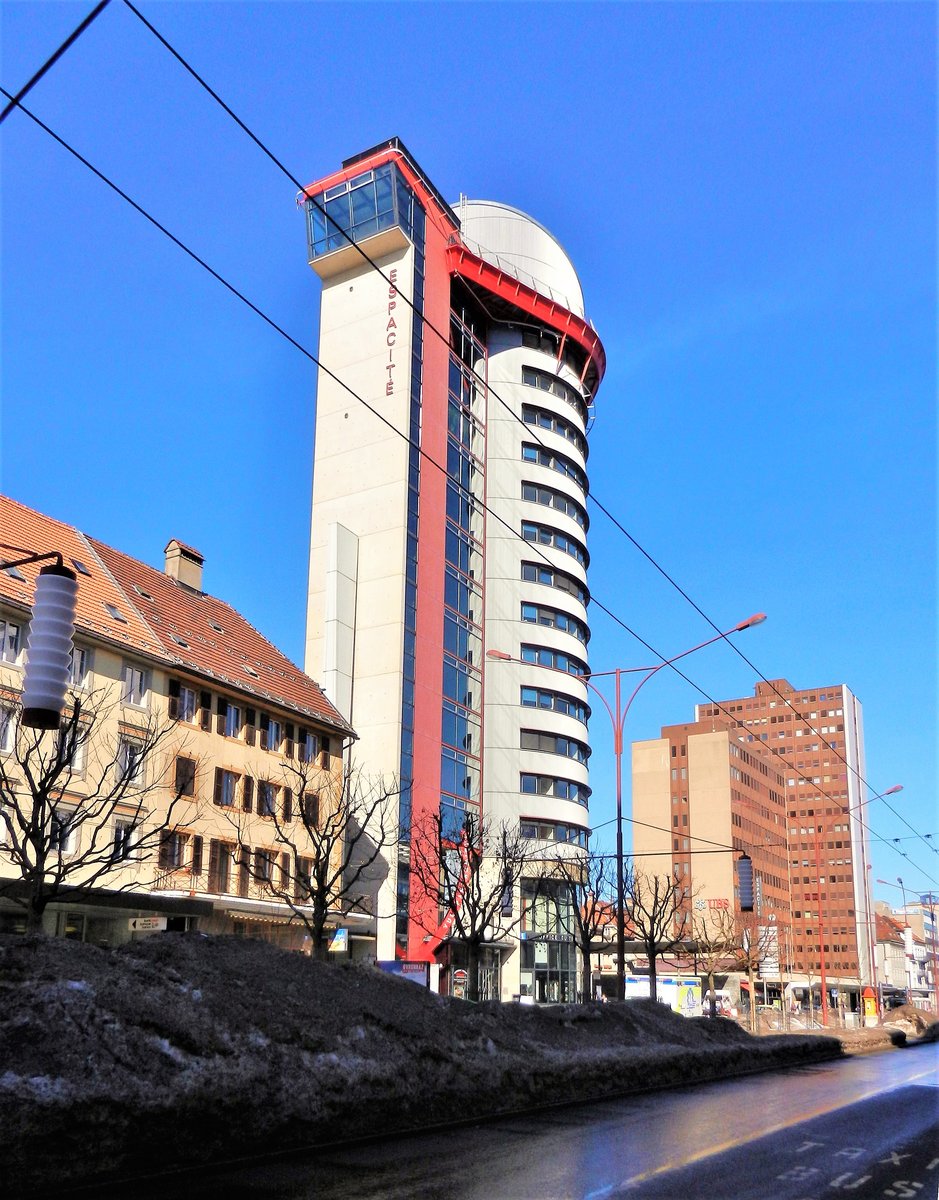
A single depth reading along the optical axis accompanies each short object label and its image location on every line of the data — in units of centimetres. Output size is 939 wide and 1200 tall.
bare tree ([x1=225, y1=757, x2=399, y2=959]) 4175
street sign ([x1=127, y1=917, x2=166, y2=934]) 3294
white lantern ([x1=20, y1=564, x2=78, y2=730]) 973
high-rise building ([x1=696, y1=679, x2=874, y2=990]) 15700
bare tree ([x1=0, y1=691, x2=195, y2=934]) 3209
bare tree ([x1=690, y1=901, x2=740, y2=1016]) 6938
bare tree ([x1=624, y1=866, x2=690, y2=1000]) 3903
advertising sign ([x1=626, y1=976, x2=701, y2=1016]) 6028
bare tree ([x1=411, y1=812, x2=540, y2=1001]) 4018
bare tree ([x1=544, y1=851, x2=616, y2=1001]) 4912
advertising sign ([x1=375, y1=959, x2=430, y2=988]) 3712
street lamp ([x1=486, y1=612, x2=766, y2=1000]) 2856
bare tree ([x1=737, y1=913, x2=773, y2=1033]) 6053
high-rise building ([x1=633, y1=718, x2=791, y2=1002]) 13162
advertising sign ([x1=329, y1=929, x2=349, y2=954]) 4275
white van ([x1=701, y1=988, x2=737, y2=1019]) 6060
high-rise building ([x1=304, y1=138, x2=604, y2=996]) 5519
